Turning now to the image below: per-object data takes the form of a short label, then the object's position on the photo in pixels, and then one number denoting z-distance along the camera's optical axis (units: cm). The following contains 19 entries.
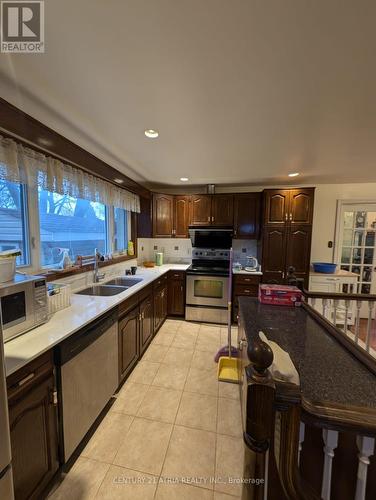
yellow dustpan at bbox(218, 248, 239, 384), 220
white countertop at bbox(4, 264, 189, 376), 103
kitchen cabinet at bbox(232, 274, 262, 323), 341
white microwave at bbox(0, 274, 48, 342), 112
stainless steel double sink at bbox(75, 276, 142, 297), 231
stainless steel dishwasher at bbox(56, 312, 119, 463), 128
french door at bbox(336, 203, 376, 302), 374
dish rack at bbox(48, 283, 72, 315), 157
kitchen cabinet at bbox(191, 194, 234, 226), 373
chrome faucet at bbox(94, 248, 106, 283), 244
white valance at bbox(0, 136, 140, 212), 144
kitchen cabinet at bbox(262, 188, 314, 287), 337
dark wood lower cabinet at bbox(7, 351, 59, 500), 98
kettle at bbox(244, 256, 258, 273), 354
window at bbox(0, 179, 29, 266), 162
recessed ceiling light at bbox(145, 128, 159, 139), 184
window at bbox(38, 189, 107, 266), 200
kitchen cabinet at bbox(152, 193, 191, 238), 387
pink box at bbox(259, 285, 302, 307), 181
